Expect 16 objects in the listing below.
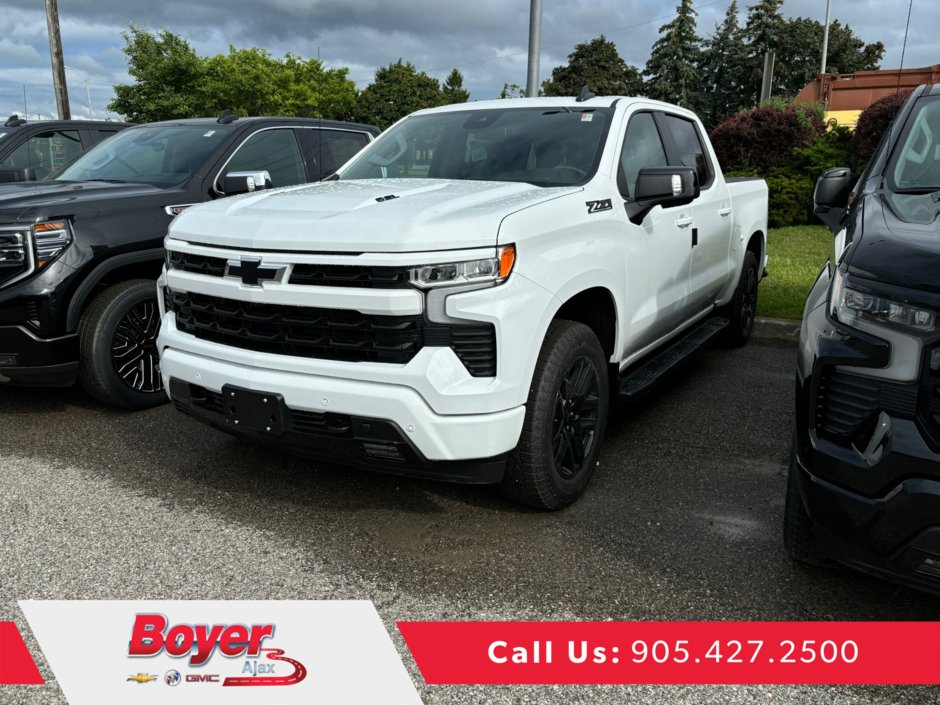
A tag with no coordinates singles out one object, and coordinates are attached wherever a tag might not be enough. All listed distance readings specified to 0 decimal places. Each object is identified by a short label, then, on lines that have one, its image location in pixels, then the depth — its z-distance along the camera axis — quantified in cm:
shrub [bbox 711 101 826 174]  1416
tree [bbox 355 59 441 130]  6356
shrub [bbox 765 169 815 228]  1312
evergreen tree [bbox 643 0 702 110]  5469
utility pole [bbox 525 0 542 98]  984
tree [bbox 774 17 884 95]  5778
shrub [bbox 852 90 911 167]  1262
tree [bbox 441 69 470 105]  7519
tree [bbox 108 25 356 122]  3744
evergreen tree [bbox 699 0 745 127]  5653
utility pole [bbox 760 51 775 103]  3541
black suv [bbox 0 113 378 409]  443
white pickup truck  289
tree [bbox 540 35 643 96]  6056
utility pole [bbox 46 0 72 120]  1796
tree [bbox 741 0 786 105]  5578
